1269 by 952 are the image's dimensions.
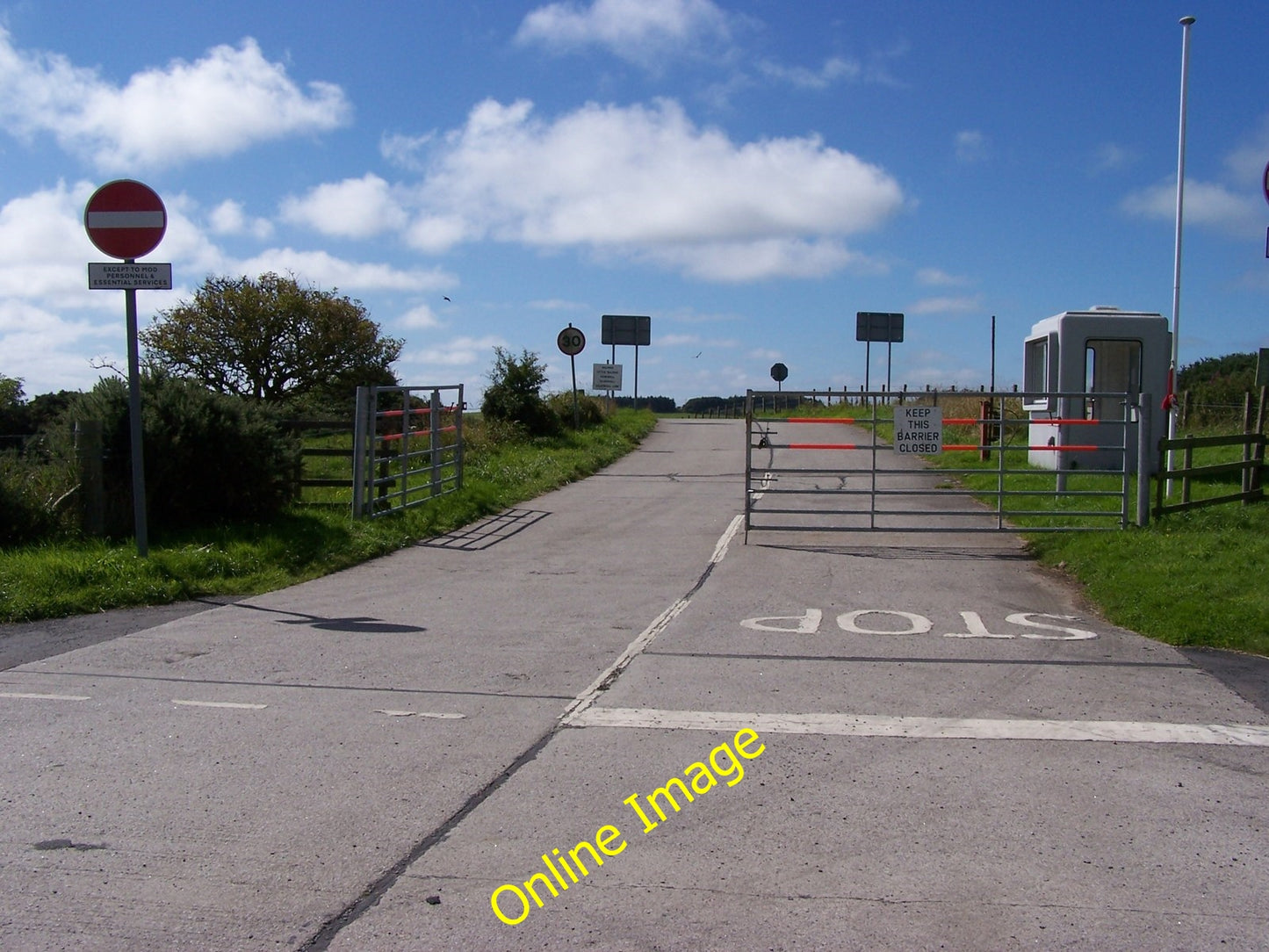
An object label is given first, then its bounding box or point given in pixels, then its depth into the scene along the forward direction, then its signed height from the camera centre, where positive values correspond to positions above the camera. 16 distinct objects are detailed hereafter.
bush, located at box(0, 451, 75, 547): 11.65 -0.95
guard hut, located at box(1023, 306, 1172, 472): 19.05 +0.96
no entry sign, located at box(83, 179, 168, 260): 10.02 +1.76
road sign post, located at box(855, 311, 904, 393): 43.41 +3.66
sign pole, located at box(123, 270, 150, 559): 10.24 -0.12
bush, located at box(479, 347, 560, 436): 27.78 +0.58
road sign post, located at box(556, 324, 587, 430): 26.66 +1.81
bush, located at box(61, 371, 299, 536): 12.11 -0.49
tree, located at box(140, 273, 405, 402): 46.56 +3.22
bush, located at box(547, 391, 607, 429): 30.86 +0.22
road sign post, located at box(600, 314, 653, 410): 39.41 +3.13
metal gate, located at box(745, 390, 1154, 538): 13.45 -0.98
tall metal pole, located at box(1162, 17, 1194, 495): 15.16 +2.28
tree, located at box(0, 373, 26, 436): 33.28 +0.12
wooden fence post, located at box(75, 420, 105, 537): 11.88 -0.70
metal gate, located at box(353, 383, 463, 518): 14.42 -0.56
